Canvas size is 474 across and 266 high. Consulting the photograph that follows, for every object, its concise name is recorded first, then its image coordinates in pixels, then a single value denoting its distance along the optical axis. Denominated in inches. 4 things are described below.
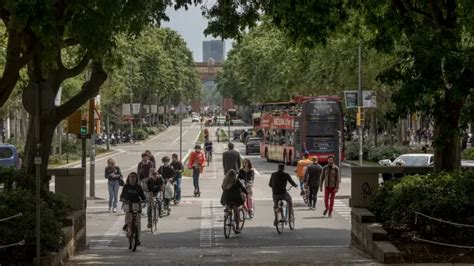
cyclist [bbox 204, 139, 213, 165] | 2244.1
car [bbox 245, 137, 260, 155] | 2883.9
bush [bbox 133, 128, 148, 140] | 4232.3
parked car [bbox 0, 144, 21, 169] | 1506.8
